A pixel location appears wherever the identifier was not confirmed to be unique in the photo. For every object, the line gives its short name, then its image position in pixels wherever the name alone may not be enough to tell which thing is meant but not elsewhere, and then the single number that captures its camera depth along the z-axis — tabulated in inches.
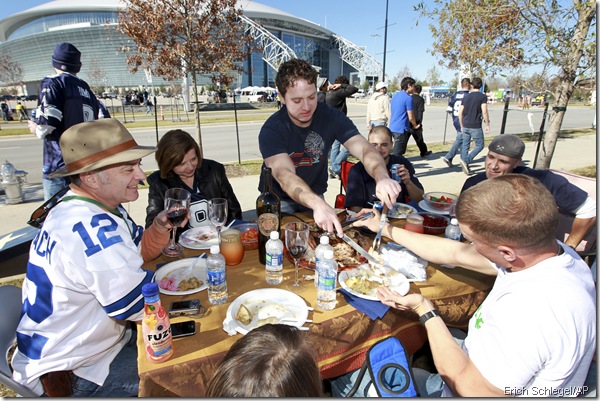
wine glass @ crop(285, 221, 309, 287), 74.8
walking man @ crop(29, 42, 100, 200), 159.8
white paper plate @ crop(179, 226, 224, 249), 102.7
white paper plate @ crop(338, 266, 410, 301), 75.3
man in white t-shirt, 50.8
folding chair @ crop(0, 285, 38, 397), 63.3
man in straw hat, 62.5
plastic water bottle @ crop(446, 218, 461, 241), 101.5
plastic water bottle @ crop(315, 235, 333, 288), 73.3
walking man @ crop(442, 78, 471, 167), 366.7
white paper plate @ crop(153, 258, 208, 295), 83.8
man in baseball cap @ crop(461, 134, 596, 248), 113.9
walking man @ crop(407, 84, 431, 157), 409.4
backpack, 59.1
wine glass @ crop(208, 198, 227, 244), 95.7
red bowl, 111.9
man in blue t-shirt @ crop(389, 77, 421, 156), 348.2
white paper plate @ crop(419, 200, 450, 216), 129.9
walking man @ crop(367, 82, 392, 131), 347.6
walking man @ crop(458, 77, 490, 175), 345.1
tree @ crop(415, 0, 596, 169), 189.9
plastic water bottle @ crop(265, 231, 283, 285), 76.9
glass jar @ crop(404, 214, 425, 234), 105.3
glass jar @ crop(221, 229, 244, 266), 88.4
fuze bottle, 55.8
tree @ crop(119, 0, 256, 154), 296.5
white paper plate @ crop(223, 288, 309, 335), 65.7
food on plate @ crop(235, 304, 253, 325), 66.4
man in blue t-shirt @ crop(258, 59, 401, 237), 102.0
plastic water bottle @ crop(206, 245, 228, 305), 71.3
